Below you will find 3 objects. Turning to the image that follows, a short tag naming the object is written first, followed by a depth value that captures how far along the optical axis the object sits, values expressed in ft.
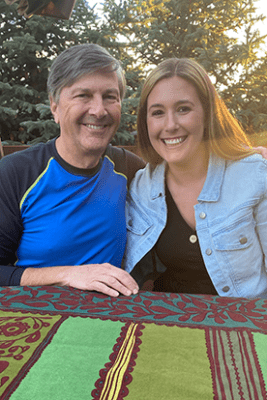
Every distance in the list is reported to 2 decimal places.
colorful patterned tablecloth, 2.62
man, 5.32
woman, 5.45
